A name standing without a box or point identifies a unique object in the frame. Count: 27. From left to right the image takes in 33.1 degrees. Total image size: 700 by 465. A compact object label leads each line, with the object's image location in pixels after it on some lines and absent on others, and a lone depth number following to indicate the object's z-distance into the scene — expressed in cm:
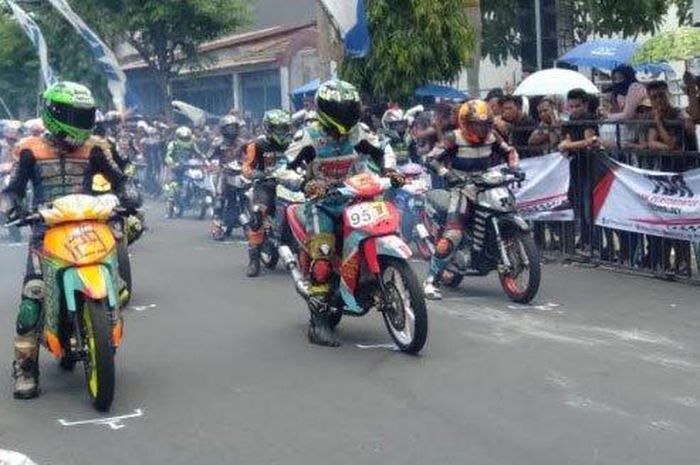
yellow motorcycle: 691
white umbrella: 1557
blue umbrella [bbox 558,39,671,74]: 1695
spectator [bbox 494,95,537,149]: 1383
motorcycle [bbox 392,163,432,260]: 1454
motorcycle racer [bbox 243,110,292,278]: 1323
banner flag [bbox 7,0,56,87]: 2451
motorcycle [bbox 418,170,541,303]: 1029
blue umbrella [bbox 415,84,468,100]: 1809
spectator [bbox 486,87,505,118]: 1430
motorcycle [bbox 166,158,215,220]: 2150
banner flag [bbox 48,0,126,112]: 2403
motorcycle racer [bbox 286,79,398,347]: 880
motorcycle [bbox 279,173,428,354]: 821
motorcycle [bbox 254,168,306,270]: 1138
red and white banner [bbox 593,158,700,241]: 1099
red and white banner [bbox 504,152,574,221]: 1288
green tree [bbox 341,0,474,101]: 1738
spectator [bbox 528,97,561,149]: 1327
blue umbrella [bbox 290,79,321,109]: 2259
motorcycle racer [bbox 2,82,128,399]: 747
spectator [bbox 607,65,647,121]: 1284
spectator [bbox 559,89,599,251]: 1256
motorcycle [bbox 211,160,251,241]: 1697
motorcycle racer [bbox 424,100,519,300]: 1080
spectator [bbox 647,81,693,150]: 1130
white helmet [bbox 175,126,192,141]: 2281
